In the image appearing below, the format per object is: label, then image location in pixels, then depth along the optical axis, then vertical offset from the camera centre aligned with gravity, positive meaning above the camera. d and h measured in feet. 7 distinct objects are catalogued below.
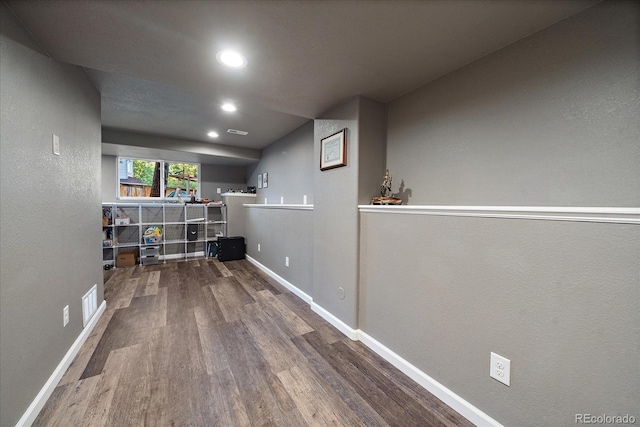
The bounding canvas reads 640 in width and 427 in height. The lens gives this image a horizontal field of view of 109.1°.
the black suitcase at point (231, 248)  14.80 -2.75
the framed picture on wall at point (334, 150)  6.62 +1.77
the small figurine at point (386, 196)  6.00 +0.34
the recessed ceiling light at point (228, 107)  8.50 +3.82
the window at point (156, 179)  15.03 +1.90
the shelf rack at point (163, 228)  13.57 -1.50
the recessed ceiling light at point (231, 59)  4.60 +3.10
